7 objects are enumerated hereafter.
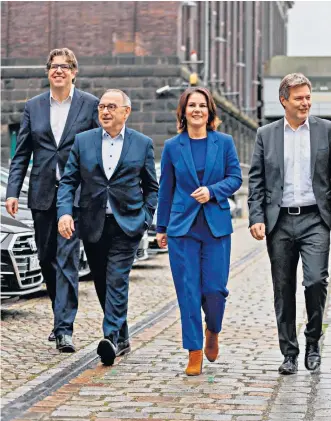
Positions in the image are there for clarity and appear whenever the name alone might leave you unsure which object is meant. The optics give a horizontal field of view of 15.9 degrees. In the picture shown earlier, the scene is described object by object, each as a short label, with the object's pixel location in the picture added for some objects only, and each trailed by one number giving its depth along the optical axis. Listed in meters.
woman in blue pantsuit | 7.55
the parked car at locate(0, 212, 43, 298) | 10.43
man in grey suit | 7.54
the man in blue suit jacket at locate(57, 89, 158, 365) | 8.05
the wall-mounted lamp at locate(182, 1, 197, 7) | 39.29
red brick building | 36.72
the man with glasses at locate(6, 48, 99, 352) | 8.62
